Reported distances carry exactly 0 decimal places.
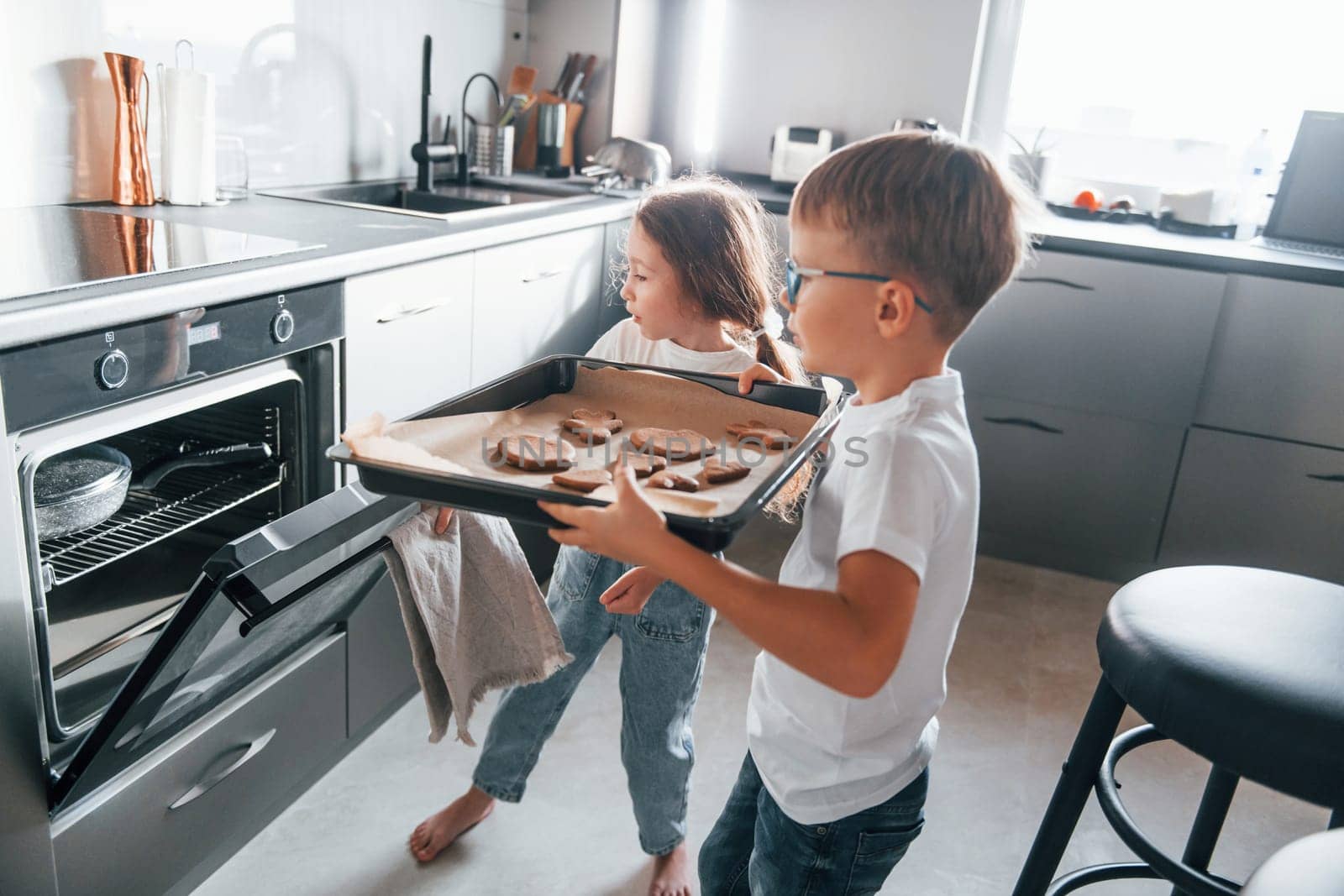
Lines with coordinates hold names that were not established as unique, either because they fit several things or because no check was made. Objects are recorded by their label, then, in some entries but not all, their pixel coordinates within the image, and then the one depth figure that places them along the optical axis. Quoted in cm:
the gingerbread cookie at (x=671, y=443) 101
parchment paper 83
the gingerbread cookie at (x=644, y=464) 97
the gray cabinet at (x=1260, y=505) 252
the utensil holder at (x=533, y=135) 308
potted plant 310
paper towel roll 181
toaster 314
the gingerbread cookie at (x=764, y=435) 103
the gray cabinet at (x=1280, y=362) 241
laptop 268
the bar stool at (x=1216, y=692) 96
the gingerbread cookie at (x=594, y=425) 104
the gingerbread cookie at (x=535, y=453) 95
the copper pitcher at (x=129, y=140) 173
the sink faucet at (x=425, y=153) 254
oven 102
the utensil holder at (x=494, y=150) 288
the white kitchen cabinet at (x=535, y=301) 198
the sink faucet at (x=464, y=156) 275
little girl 136
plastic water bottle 287
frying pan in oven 122
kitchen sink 241
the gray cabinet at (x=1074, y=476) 265
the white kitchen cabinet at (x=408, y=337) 161
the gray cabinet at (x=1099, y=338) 252
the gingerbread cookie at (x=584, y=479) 85
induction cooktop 120
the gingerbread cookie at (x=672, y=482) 90
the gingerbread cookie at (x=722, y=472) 95
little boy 73
